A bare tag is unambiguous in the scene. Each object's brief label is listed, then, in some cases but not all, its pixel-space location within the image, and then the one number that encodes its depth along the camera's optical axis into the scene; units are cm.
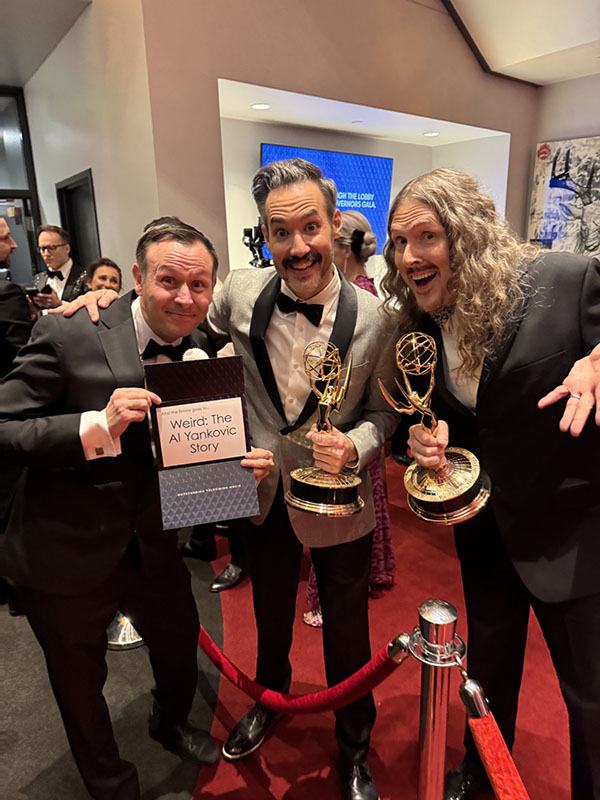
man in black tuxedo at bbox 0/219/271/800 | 150
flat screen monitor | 686
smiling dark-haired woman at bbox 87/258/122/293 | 416
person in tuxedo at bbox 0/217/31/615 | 316
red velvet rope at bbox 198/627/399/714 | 156
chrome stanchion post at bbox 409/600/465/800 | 122
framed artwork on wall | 679
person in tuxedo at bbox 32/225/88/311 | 445
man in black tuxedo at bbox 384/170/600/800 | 146
